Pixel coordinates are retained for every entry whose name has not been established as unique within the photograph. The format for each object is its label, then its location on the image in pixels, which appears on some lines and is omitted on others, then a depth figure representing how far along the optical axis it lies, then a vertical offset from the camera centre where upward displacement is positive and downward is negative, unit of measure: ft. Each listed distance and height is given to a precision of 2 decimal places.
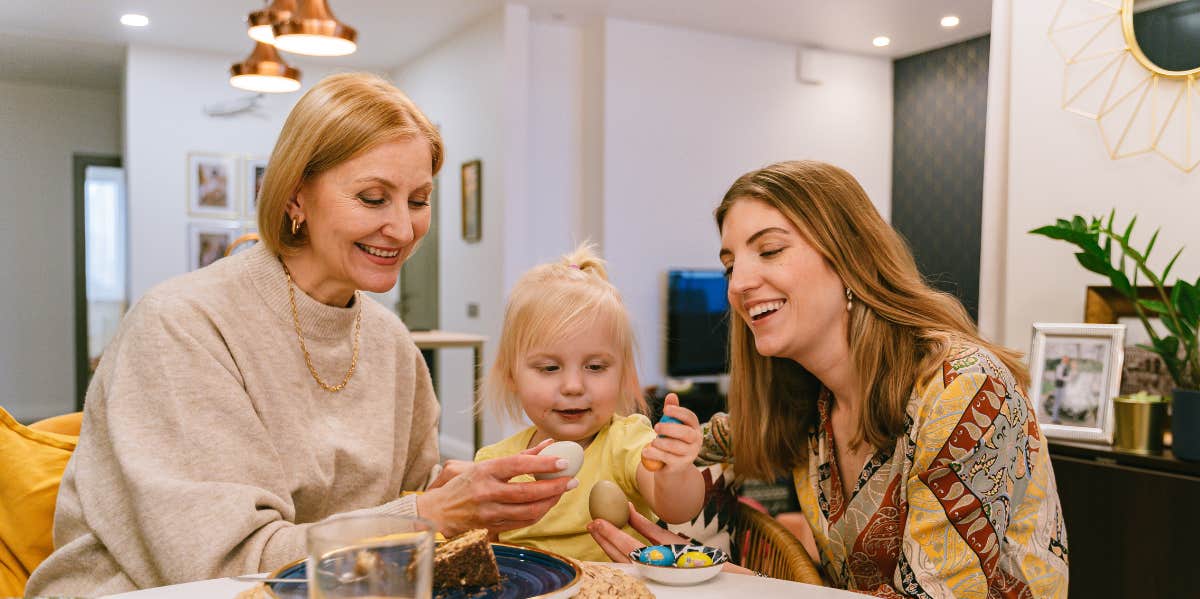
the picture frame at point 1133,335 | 8.92 -0.68
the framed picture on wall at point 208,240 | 23.94 +0.52
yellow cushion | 4.98 -1.45
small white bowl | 3.49 -1.22
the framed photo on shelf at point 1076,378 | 8.96 -1.13
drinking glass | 2.13 -0.74
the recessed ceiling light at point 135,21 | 20.65 +5.59
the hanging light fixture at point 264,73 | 15.37 +3.25
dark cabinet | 7.68 -2.29
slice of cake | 3.11 -1.07
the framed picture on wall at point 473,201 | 21.34 +1.49
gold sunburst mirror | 8.89 +2.08
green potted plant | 7.86 -0.37
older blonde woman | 4.03 -0.72
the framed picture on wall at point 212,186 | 23.90 +1.98
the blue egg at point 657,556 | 3.58 -1.18
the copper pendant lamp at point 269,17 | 11.79 +3.23
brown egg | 5.00 -1.35
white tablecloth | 3.38 -1.28
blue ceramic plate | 3.06 -1.17
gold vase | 8.41 -1.48
